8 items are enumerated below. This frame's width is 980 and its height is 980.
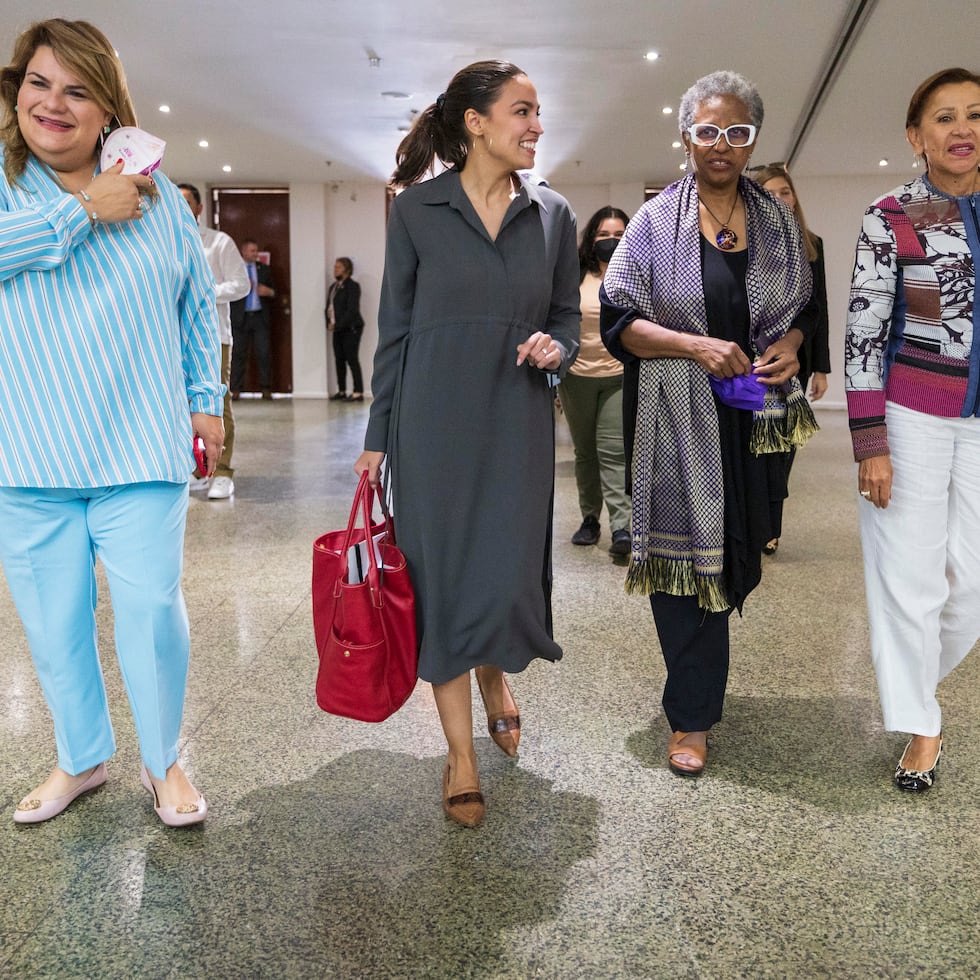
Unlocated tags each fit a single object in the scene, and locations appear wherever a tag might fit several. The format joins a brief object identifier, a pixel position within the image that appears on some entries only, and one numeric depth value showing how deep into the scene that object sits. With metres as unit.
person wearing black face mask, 4.59
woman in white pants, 2.21
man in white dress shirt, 5.95
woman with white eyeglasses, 2.29
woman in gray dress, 2.06
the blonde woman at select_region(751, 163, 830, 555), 3.61
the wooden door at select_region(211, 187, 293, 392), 15.88
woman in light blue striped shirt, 1.84
